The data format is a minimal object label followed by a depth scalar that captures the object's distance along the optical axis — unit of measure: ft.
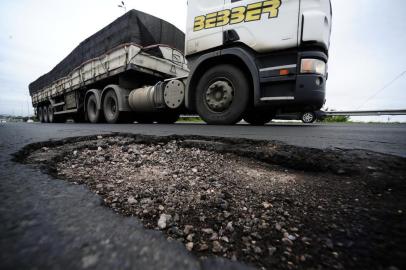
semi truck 11.25
